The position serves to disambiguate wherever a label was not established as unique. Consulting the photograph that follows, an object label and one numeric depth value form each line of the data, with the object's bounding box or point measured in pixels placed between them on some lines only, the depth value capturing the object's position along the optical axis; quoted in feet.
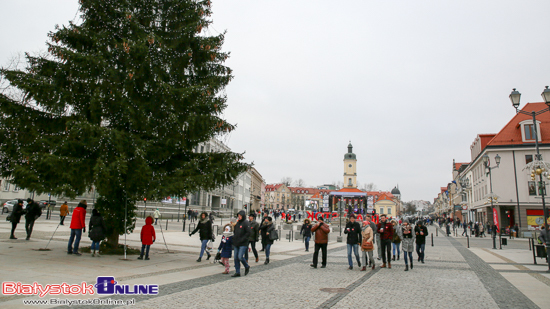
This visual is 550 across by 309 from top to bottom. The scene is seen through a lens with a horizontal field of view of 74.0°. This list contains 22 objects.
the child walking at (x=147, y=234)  40.78
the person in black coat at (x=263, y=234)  50.40
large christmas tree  35.83
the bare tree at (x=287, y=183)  637.22
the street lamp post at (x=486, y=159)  92.81
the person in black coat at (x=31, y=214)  51.49
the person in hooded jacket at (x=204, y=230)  41.96
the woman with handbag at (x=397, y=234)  47.29
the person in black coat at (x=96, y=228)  39.96
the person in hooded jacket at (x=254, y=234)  44.72
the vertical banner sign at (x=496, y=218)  136.61
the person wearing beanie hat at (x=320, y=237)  41.14
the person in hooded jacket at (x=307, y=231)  63.71
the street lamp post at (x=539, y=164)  45.11
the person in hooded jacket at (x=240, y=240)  33.53
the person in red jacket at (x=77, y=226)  41.12
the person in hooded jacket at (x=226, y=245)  36.32
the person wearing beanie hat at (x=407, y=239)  43.09
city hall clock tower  407.23
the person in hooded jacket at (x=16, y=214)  51.42
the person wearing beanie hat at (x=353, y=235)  40.73
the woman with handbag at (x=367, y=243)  41.24
